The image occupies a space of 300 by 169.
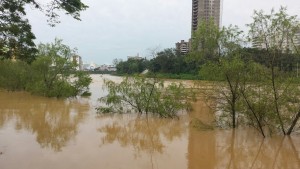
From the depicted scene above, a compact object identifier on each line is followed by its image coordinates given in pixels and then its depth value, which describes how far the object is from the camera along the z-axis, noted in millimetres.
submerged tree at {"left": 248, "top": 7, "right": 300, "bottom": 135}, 9021
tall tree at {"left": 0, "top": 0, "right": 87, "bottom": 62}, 6023
